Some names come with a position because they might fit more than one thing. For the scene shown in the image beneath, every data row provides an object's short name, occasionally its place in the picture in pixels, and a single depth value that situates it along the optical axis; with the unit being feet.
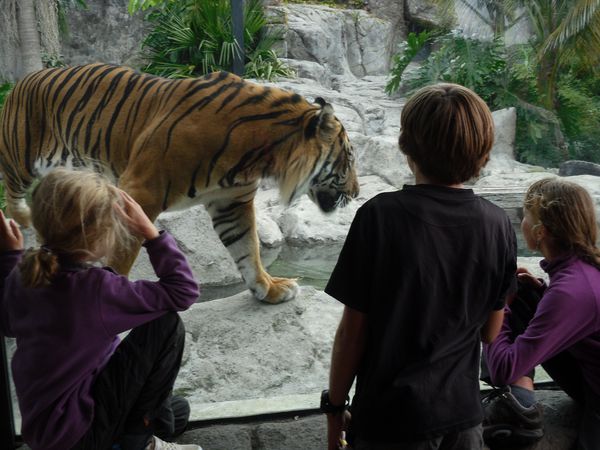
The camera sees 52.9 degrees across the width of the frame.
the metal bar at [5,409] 4.51
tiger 6.29
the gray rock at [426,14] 7.87
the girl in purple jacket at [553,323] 4.15
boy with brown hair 3.18
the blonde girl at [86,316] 3.33
